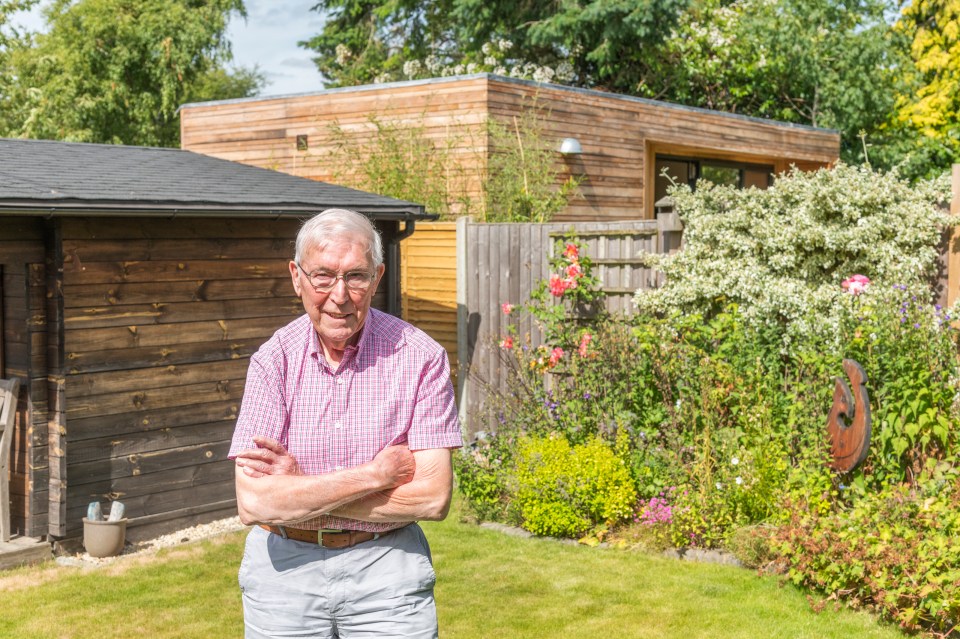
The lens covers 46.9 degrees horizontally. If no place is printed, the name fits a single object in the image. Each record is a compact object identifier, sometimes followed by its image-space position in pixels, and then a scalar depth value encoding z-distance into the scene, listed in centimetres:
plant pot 739
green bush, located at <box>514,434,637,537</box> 745
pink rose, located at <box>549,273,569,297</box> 934
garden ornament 649
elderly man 304
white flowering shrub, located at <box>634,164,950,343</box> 806
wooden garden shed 739
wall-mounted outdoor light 1336
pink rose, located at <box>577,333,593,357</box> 844
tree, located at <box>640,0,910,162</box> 2234
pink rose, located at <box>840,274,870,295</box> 788
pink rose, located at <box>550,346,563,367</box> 887
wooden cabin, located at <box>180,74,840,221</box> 1288
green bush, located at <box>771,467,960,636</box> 539
